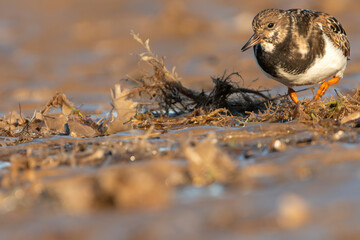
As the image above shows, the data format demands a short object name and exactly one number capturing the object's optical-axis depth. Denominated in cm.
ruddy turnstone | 820
